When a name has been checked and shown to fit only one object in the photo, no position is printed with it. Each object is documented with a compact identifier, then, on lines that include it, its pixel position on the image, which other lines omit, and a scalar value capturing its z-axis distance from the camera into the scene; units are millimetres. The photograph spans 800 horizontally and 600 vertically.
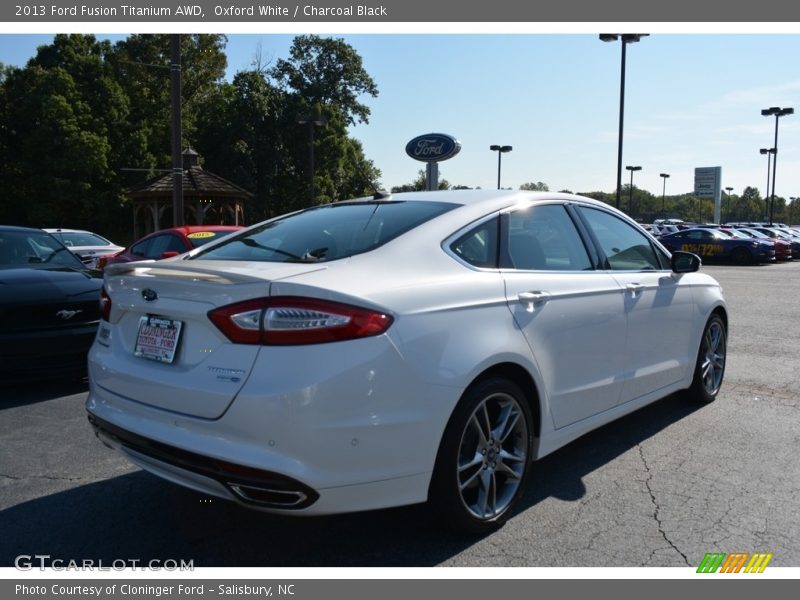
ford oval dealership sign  14562
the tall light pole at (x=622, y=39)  26438
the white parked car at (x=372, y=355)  2609
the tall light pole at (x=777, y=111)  45906
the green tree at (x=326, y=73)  52531
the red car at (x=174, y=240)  9695
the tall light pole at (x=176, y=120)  14320
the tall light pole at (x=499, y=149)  46438
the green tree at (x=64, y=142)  38875
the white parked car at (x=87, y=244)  17562
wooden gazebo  24536
